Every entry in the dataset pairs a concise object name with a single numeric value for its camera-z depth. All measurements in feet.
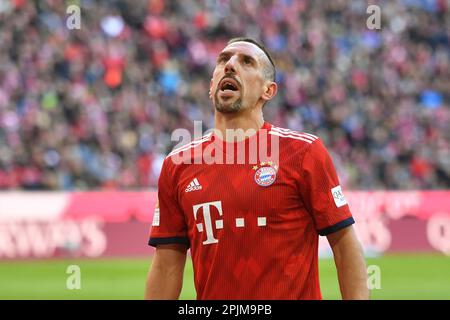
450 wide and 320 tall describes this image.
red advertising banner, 118.93
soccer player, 30.78
